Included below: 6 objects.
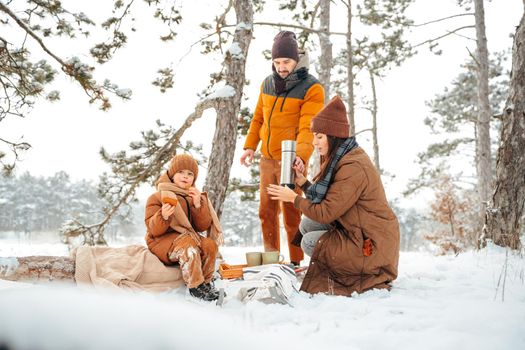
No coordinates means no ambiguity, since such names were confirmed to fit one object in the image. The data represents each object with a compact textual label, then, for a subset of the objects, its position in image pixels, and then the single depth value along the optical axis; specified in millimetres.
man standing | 3719
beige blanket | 2723
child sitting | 2809
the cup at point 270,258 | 3486
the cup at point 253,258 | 3486
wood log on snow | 2578
